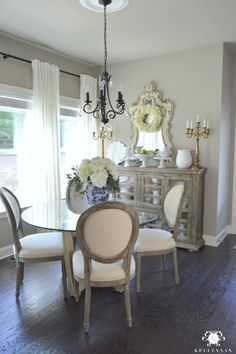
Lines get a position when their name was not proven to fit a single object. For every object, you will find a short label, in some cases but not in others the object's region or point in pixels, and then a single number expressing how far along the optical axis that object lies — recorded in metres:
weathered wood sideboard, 3.98
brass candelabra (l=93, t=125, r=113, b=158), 4.89
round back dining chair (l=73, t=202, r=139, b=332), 2.15
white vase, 4.09
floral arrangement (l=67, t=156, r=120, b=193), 2.67
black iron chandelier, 2.72
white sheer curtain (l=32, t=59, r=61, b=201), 3.98
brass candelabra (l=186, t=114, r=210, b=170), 4.04
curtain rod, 3.56
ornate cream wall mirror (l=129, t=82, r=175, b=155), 4.46
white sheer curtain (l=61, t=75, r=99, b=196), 4.75
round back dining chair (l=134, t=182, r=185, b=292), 2.86
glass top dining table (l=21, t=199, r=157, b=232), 2.45
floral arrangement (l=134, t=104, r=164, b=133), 4.49
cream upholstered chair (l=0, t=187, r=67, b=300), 2.66
